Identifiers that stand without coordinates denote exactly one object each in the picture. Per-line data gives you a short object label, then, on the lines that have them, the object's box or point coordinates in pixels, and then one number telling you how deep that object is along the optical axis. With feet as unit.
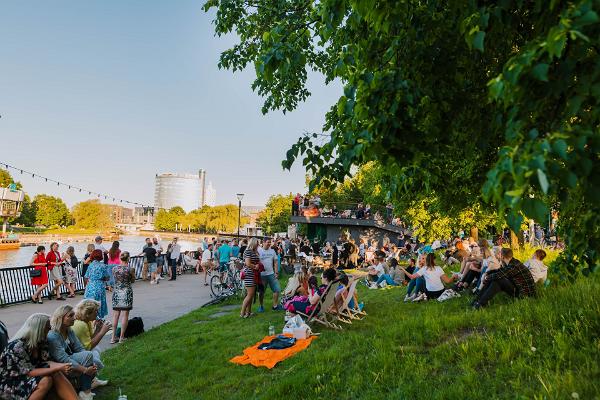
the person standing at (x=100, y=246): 42.27
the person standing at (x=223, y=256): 53.42
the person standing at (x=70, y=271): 43.24
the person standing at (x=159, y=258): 59.77
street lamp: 91.56
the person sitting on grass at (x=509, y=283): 22.91
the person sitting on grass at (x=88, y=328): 19.15
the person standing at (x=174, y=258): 60.44
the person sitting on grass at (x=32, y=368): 14.10
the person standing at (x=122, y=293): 27.04
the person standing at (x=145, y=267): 56.80
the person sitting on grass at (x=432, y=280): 30.04
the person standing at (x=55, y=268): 41.70
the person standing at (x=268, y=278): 34.86
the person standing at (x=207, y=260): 63.98
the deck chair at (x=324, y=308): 26.05
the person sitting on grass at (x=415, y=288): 31.01
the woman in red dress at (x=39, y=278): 39.96
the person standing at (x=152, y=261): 55.42
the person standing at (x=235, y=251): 56.65
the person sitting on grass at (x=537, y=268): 26.13
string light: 106.78
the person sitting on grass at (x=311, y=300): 26.84
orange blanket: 20.36
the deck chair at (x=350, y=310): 27.37
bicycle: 43.32
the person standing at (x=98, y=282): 27.58
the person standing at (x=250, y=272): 32.30
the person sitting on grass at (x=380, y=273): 43.47
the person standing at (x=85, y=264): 41.17
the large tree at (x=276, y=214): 230.62
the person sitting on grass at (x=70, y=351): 15.76
